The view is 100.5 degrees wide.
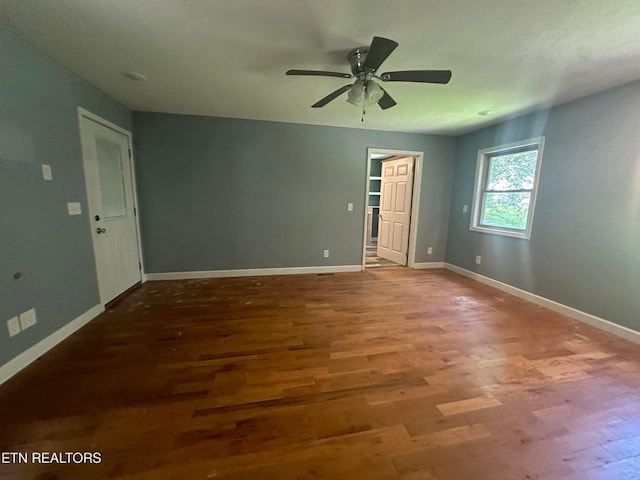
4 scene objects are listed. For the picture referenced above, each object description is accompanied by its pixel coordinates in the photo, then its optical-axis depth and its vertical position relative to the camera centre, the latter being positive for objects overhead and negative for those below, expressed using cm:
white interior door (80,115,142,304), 280 -13
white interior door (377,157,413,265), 503 -16
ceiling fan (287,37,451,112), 174 +94
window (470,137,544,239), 353 +22
